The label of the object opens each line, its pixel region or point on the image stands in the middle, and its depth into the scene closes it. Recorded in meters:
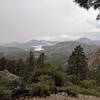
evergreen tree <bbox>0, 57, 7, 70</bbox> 21.96
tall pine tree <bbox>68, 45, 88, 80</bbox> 19.89
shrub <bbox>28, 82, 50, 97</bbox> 6.42
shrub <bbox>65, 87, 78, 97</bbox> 6.96
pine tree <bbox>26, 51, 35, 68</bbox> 27.82
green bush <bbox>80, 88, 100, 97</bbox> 8.02
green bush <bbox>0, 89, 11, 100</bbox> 5.54
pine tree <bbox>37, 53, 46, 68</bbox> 27.35
